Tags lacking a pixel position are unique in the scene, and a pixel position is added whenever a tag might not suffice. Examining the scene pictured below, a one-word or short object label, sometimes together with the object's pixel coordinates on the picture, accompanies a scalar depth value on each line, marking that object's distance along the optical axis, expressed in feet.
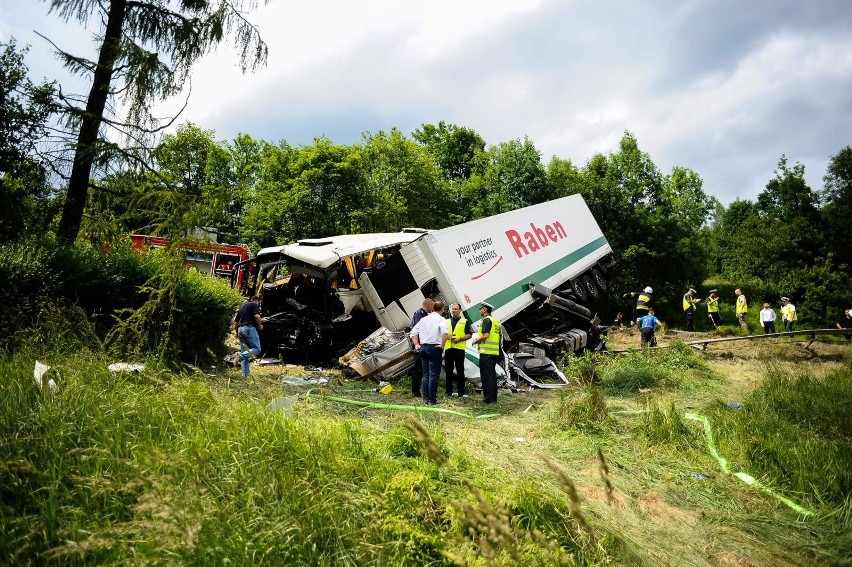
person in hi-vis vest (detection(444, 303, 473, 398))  25.38
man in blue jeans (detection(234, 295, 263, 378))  27.27
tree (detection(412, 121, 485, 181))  102.58
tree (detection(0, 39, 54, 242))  19.77
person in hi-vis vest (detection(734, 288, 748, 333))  55.94
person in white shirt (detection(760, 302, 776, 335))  51.83
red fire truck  53.86
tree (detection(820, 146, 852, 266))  83.92
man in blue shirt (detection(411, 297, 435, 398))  25.90
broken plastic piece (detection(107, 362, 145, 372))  13.84
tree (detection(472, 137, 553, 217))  80.07
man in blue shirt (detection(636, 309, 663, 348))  38.40
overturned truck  28.35
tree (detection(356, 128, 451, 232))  78.18
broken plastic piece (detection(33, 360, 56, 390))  11.52
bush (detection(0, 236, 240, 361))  16.58
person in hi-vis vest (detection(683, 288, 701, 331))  52.47
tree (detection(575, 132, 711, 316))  79.77
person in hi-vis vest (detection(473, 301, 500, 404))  24.21
